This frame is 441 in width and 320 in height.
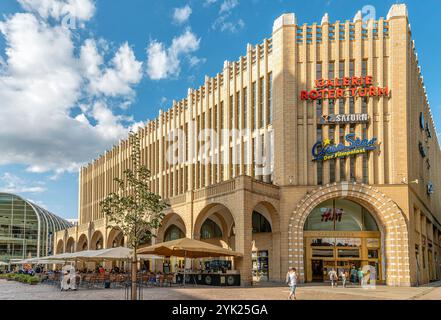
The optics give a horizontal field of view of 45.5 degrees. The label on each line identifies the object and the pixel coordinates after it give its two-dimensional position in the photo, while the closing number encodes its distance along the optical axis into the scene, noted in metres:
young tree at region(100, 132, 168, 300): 21.78
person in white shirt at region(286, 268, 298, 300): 23.48
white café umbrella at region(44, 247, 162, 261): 31.02
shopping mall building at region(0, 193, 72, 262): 93.81
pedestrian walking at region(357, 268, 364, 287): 35.03
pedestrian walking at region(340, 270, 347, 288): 33.38
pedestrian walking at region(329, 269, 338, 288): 33.68
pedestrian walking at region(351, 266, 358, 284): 37.72
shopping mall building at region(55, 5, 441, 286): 37.16
